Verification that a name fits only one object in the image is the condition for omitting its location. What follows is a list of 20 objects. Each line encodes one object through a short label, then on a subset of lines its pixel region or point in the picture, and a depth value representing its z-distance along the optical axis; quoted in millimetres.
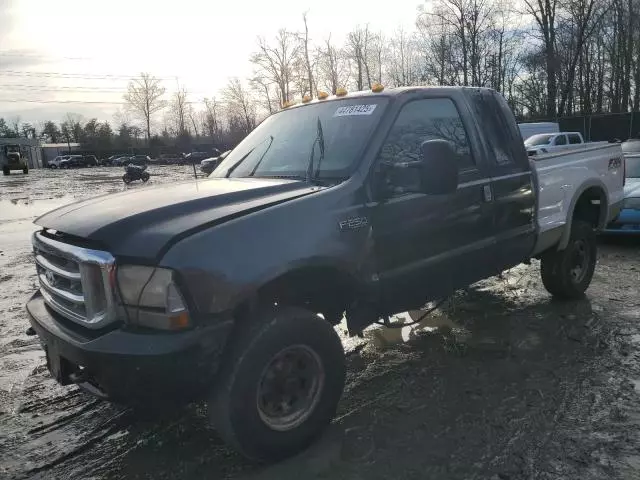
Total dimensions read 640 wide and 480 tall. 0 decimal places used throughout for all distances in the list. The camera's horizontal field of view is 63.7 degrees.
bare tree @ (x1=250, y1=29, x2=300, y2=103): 60681
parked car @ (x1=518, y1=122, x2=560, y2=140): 23891
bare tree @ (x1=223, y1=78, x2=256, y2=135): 76812
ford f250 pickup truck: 2477
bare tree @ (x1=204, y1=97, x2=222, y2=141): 86894
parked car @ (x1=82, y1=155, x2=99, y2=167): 68250
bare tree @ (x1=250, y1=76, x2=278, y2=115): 63375
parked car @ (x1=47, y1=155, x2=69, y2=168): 66250
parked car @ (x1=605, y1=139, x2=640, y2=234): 8281
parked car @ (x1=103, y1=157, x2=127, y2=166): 73044
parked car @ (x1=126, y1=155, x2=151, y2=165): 57169
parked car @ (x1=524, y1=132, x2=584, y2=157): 19297
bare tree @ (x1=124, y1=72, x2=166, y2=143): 91375
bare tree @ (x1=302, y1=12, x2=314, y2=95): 56866
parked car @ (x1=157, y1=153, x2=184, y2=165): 57912
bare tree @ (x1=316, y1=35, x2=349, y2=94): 59247
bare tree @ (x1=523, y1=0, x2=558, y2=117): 39188
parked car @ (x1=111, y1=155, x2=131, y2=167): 66706
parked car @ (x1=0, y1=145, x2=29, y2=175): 49469
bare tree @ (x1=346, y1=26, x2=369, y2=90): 59562
